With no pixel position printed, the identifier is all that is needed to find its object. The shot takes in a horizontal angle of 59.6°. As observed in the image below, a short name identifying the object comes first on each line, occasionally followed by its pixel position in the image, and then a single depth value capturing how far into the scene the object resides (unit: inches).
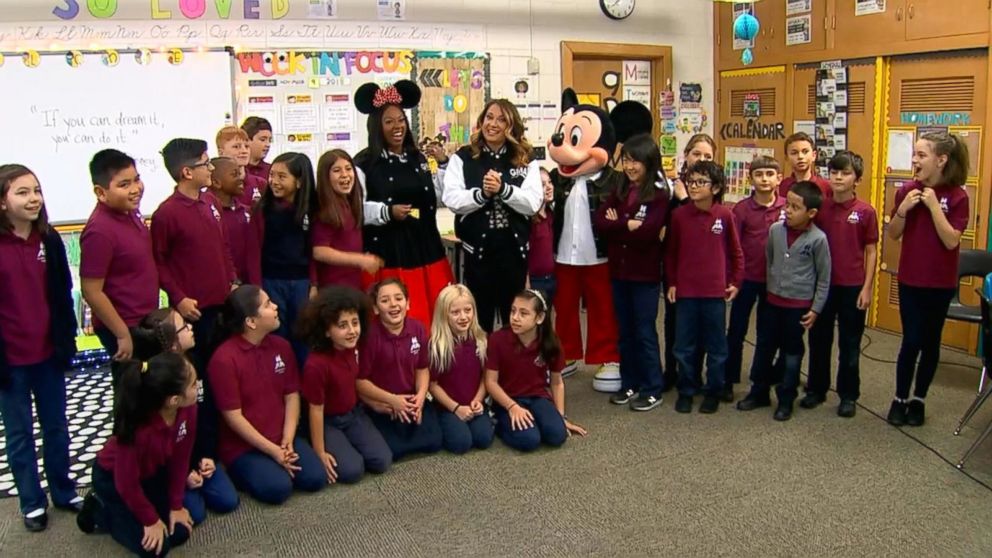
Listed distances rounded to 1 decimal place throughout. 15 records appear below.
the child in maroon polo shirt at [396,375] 126.6
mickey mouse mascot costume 150.6
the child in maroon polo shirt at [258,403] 113.3
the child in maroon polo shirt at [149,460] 94.3
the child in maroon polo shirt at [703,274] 138.9
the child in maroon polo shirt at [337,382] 119.3
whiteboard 174.7
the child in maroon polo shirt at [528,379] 130.1
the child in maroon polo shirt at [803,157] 146.6
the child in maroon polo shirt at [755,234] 145.8
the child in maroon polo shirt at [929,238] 128.2
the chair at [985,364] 122.0
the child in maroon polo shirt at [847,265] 137.3
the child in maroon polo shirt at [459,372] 130.3
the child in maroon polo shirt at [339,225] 131.0
